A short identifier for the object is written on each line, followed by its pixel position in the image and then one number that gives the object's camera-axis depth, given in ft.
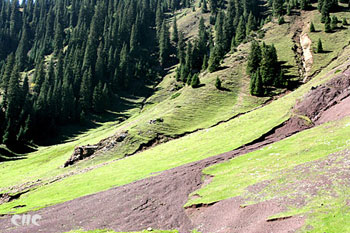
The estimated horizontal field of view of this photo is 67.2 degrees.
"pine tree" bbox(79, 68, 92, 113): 474.49
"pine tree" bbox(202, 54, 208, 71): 436.84
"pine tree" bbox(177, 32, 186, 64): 565.70
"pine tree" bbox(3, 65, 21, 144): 348.73
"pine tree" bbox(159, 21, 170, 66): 619.26
